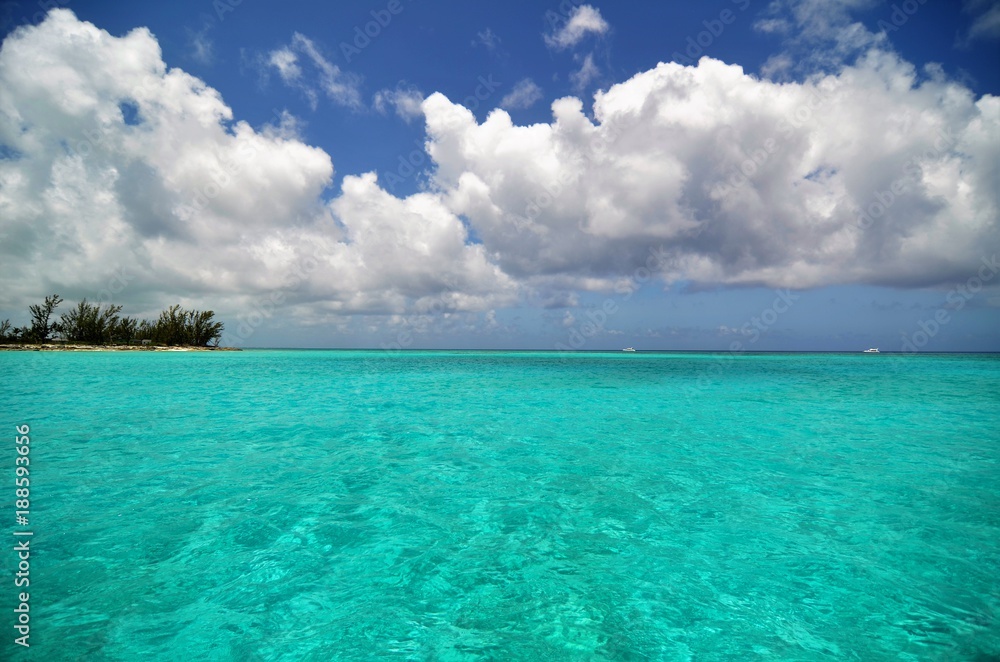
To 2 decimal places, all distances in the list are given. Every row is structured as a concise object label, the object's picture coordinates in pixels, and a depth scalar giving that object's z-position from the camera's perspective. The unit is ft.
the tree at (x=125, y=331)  289.33
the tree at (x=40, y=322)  248.73
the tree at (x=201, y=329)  334.24
